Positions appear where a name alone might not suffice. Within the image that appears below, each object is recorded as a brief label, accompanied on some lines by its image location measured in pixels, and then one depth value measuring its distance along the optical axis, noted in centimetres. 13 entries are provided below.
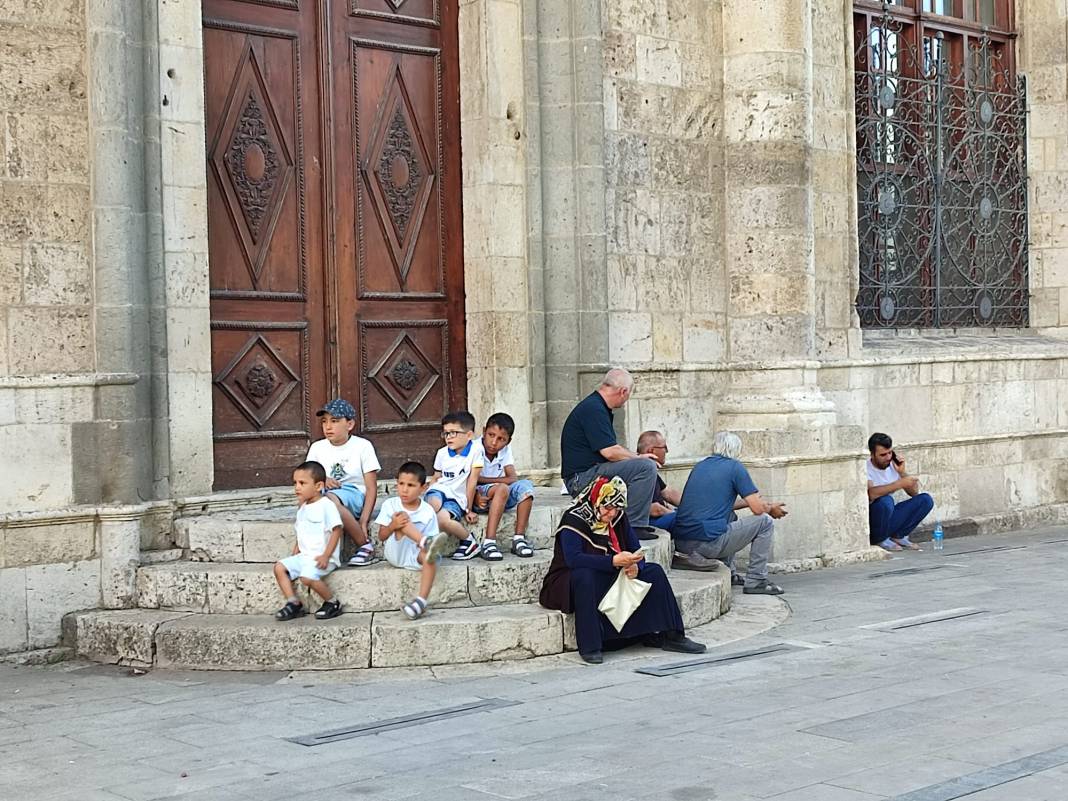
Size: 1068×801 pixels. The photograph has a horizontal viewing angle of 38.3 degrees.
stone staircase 796
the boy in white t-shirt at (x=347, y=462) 884
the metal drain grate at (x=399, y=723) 648
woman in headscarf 814
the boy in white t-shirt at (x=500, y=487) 902
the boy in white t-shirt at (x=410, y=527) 841
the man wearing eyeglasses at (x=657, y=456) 1045
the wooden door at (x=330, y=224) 993
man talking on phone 1270
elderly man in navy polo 948
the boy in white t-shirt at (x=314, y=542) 822
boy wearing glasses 901
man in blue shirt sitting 1012
